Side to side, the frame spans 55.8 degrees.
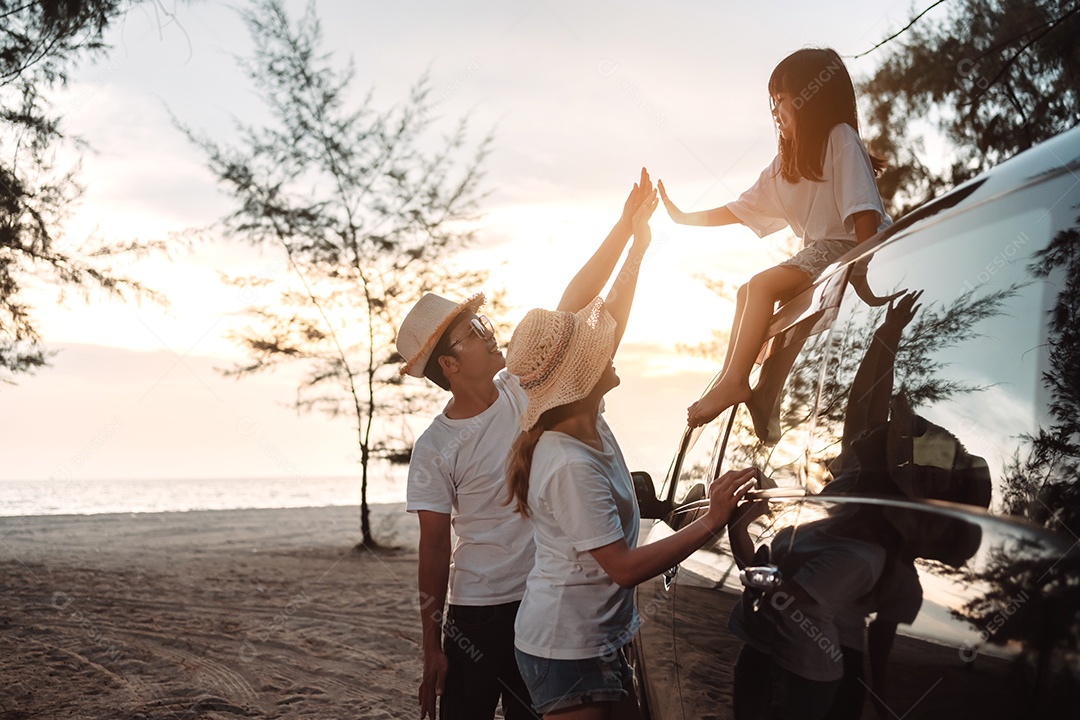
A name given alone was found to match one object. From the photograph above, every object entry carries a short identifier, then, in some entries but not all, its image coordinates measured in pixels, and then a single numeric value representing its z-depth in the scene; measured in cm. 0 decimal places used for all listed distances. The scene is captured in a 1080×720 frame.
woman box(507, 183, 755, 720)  247
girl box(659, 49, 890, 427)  333
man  346
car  144
